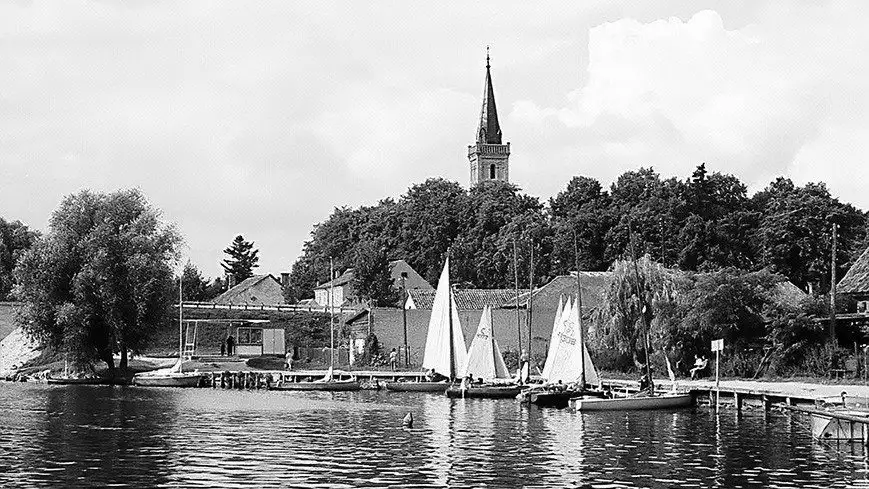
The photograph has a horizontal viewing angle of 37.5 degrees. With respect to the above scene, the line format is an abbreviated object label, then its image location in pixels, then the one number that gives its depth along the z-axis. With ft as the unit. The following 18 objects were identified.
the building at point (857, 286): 240.32
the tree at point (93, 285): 288.71
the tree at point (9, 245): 476.13
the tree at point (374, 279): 385.91
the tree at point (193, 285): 566.35
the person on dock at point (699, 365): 246.47
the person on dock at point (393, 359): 317.34
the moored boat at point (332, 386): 269.64
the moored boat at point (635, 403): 194.59
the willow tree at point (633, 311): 258.57
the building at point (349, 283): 452.59
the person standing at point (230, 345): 374.51
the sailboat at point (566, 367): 214.90
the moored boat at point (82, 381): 297.53
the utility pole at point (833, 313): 225.35
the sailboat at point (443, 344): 250.37
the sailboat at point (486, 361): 250.78
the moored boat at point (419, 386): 261.65
